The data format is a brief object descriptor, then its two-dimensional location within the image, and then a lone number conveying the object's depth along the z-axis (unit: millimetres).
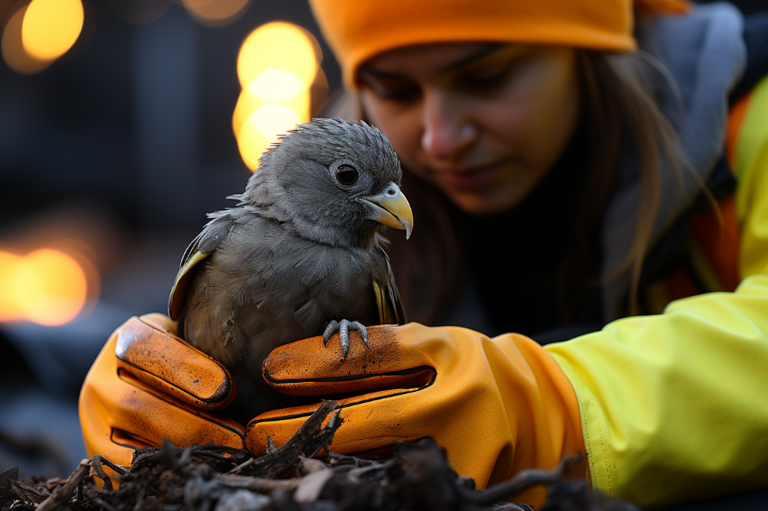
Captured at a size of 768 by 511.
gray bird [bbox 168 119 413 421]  741
